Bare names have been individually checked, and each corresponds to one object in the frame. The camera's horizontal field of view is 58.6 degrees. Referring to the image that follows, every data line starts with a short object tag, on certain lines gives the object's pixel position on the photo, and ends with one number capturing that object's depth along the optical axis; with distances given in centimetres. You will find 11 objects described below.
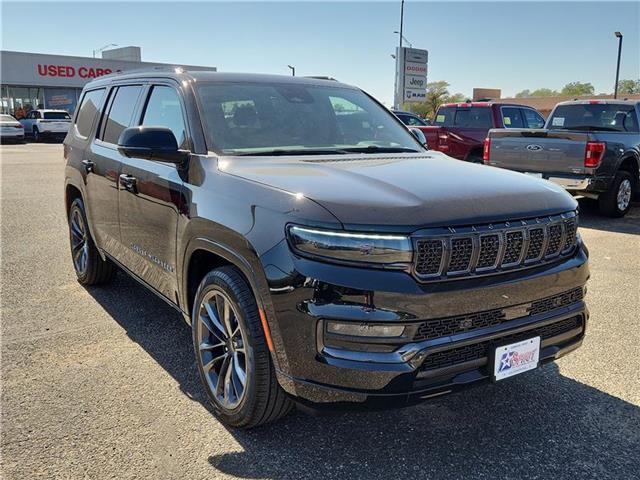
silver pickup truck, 852
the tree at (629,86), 6254
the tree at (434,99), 5550
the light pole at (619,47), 3454
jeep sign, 3825
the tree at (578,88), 7414
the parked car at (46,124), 3058
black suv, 237
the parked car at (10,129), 2856
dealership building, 3816
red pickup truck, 1223
